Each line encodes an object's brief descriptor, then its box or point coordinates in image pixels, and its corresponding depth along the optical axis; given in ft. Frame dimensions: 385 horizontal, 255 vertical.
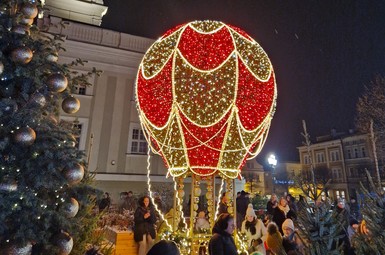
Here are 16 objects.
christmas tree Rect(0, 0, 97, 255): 9.04
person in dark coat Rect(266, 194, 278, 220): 31.01
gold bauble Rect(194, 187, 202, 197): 21.38
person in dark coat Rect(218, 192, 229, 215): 28.09
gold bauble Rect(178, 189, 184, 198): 22.16
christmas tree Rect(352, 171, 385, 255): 10.12
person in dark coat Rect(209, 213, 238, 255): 11.41
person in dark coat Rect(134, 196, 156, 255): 22.66
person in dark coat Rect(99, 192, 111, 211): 34.54
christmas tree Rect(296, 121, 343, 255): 8.94
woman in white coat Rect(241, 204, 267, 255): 19.57
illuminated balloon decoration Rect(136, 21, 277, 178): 18.89
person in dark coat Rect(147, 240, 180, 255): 6.40
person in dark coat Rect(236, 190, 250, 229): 34.60
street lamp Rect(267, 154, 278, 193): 59.36
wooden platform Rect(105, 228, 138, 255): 25.29
